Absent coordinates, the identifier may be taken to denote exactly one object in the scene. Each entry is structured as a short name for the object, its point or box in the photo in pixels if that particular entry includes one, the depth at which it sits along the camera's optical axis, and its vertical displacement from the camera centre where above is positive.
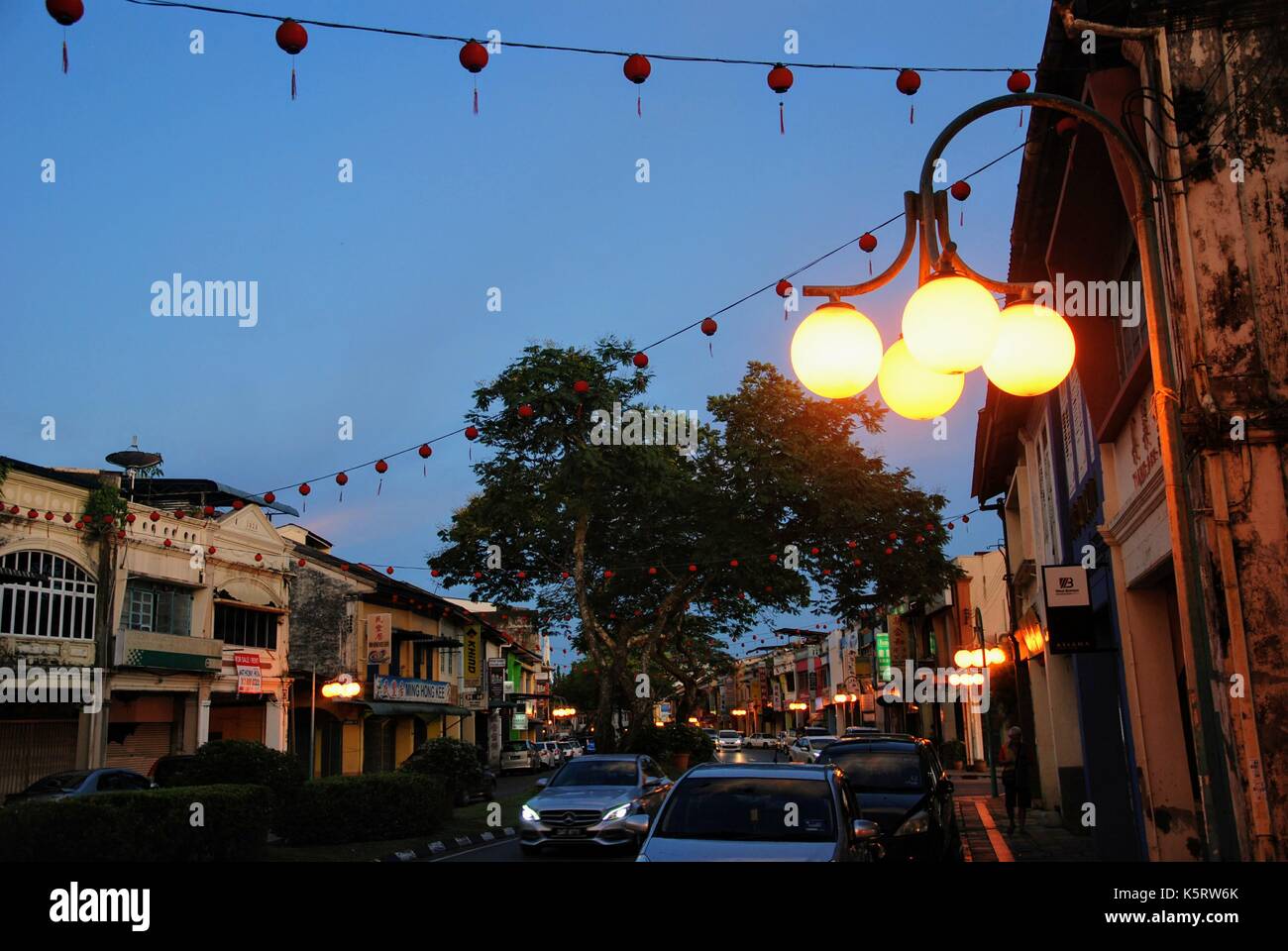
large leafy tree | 29.31 +4.98
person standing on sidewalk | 18.25 -1.90
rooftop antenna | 32.66 +7.40
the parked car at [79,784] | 20.14 -1.55
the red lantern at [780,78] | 8.47 +4.74
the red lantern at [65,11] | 6.93 +4.51
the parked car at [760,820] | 8.12 -1.17
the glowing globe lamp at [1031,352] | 4.21 +1.24
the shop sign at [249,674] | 32.00 +0.70
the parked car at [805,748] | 39.53 -2.82
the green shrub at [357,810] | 17.66 -1.98
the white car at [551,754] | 54.59 -3.63
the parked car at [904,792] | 12.54 -1.56
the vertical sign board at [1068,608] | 13.01 +0.68
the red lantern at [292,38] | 7.77 +4.78
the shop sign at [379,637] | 37.78 +1.96
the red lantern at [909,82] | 8.48 +4.67
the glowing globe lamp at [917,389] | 4.48 +1.18
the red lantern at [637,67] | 8.35 +4.80
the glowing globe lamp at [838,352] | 4.22 +1.28
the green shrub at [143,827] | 11.16 -1.42
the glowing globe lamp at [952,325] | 3.82 +1.23
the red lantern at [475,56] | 8.09 +4.79
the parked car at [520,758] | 50.47 -3.45
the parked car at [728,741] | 70.31 -4.22
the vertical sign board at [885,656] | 56.02 +0.79
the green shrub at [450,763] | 23.16 -1.60
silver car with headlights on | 15.25 -1.80
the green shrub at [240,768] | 17.52 -1.16
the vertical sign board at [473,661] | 53.44 +1.36
